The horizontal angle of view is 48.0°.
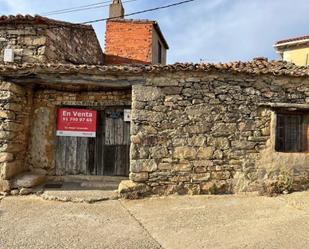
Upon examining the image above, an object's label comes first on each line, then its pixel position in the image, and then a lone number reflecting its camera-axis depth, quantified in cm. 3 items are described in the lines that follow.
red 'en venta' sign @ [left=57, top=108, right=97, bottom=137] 779
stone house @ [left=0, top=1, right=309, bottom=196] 671
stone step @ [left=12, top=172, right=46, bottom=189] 679
